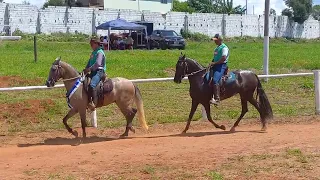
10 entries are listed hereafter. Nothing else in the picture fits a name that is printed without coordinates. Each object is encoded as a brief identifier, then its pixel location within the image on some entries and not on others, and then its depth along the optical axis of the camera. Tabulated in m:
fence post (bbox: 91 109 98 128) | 14.30
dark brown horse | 13.69
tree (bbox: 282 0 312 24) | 74.94
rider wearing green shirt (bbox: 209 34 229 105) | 13.41
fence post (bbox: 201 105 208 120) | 15.47
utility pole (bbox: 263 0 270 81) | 21.68
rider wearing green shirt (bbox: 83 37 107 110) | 12.49
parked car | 42.78
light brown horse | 12.45
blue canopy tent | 41.31
